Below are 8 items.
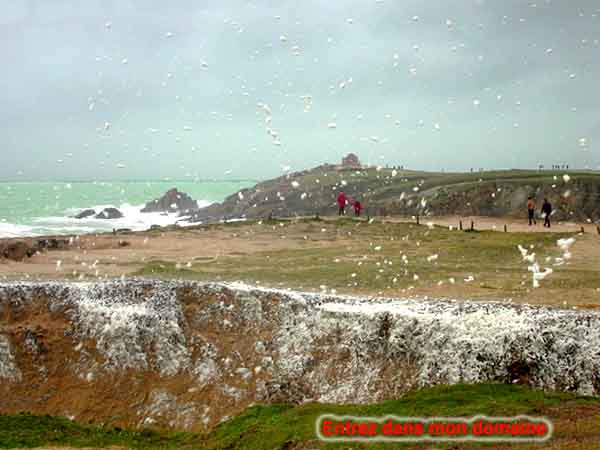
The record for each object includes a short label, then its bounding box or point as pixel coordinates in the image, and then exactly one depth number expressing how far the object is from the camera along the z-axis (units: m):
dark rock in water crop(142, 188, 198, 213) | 107.75
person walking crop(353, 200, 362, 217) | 47.28
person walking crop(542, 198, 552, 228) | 39.25
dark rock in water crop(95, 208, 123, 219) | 92.62
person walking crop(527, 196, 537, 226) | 41.04
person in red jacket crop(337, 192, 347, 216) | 48.57
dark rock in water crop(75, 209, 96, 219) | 93.15
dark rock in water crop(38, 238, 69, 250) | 35.38
